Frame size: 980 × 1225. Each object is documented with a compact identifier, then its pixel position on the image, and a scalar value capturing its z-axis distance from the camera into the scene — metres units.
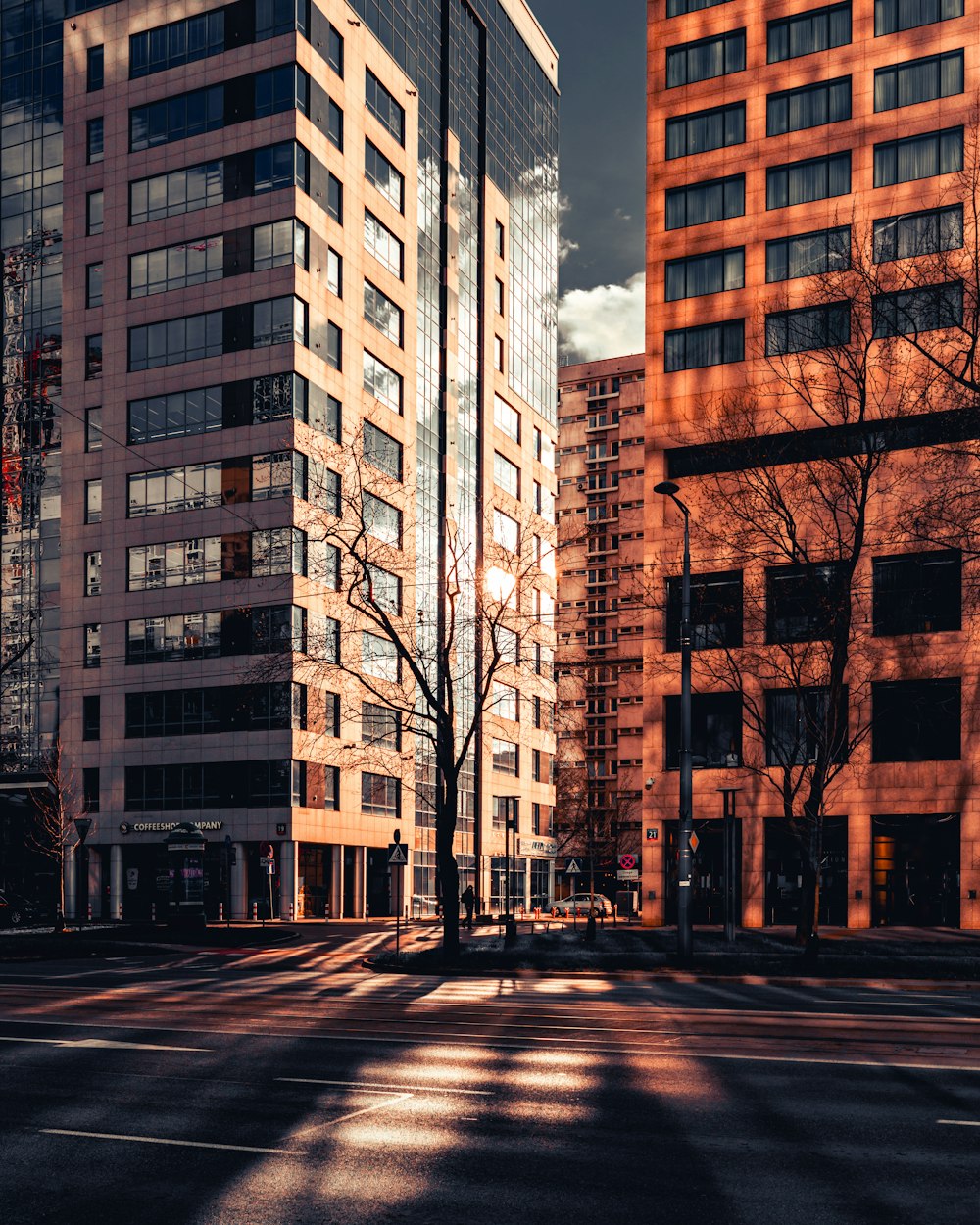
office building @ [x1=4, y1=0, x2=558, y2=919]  64.06
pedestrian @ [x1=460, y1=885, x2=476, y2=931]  53.03
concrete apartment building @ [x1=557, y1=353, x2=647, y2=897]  118.31
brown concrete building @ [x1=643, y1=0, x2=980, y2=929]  45.66
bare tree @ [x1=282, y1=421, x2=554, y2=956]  33.41
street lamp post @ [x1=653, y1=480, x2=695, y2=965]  28.97
